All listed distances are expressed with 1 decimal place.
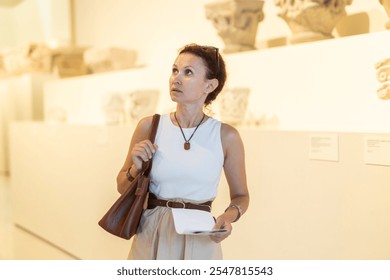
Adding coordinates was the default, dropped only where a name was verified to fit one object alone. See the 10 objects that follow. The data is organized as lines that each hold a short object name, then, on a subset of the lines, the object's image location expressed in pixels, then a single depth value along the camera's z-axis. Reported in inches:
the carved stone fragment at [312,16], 135.2
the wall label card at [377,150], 86.0
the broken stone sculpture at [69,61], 276.8
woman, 70.5
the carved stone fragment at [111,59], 219.5
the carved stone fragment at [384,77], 104.0
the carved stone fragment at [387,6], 119.9
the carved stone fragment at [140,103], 150.3
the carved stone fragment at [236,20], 151.7
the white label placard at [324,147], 93.1
